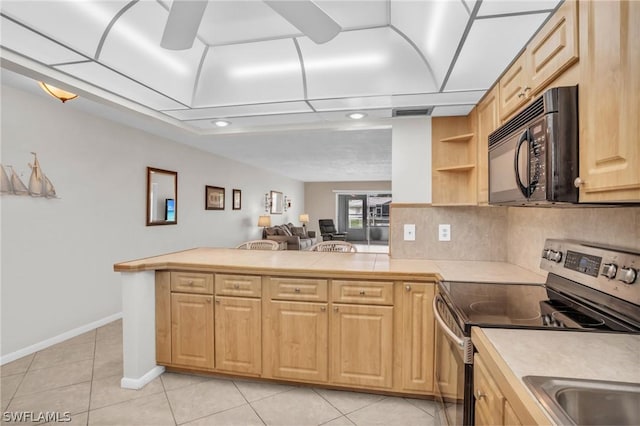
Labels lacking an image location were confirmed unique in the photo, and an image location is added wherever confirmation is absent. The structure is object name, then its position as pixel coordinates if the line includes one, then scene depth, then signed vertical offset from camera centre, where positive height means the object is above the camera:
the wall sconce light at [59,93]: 2.30 +0.88
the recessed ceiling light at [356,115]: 2.67 +0.83
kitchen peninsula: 2.11 -0.73
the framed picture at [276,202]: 8.86 +0.30
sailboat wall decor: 2.70 +0.25
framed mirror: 4.25 +0.22
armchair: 10.07 -0.61
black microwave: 1.11 +0.24
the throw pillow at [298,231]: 9.20 -0.55
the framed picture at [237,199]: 6.74 +0.29
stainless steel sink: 0.77 -0.45
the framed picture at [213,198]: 5.63 +0.27
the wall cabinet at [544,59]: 1.18 +0.67
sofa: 6.99 -0.56
